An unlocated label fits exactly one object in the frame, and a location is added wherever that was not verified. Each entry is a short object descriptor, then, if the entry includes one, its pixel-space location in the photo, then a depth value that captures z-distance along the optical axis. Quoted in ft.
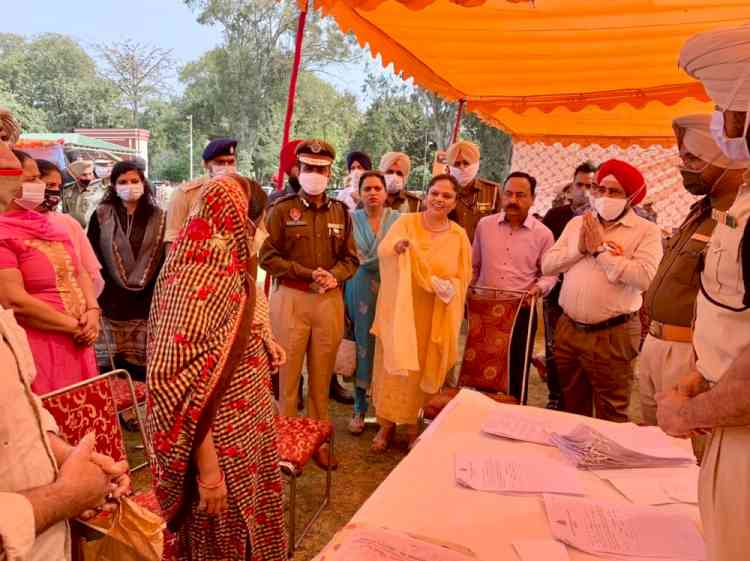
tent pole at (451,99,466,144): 19.01
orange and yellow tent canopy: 10.68
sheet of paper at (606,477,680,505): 4.67
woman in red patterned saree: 4.62
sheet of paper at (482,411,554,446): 5.78
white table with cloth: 4.03
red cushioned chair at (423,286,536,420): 10.66
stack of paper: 5.22
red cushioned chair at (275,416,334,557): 7.57
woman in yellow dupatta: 10.76
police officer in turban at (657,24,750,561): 3.07
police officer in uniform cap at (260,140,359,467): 11.07
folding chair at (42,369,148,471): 5.92
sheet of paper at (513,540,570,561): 3.79
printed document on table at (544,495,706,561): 3.94
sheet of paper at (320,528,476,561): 3.63
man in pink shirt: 12.14
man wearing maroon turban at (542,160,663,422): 9.78
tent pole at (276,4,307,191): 9.79
